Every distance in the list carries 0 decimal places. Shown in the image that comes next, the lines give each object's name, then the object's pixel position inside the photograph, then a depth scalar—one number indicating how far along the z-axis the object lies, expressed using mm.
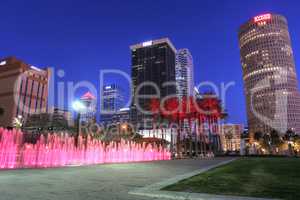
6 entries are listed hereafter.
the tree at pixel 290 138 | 106325
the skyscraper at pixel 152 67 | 168750
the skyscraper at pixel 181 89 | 187350
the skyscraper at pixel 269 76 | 166750
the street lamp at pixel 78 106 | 27734
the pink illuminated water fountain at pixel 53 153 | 18359
